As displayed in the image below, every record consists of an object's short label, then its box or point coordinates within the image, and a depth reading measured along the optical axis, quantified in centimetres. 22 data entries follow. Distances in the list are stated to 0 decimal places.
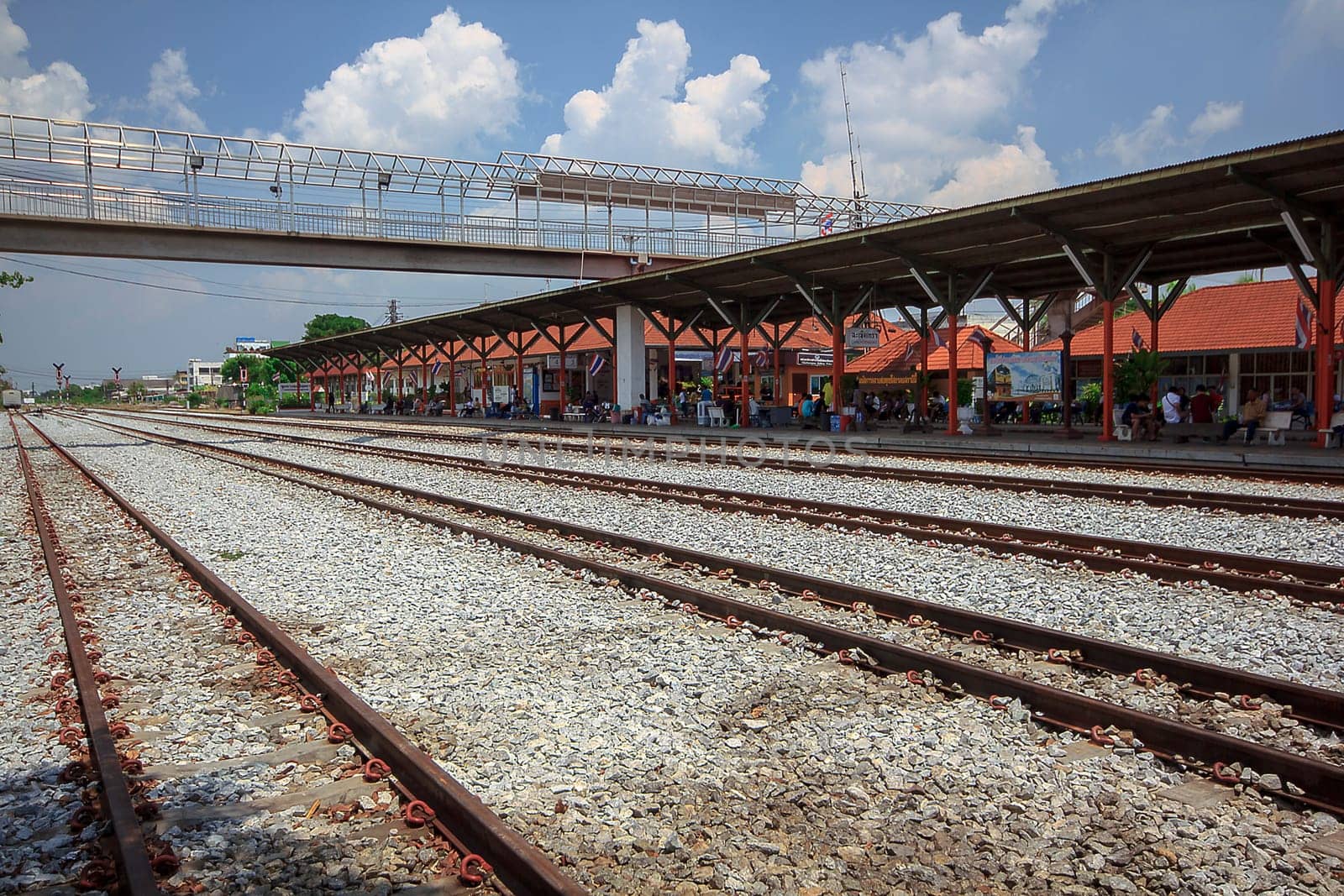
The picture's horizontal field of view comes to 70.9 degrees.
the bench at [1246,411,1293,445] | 1958
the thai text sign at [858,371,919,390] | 3019
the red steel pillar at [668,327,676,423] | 3591
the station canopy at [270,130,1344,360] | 1614
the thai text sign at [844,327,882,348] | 2866
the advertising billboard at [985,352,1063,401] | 2428
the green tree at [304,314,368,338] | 12419
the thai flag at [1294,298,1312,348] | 1955
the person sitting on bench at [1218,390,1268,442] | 2031
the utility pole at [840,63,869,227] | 4235
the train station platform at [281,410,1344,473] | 1681
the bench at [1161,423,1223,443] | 2116
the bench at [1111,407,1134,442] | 2229
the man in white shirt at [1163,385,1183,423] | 2208
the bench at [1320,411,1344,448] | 1799
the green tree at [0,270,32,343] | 2833
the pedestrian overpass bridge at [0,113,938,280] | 2856
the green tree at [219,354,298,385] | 9688
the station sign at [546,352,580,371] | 5417
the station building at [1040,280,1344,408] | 3058
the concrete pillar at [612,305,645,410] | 3669
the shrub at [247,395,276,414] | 7575
